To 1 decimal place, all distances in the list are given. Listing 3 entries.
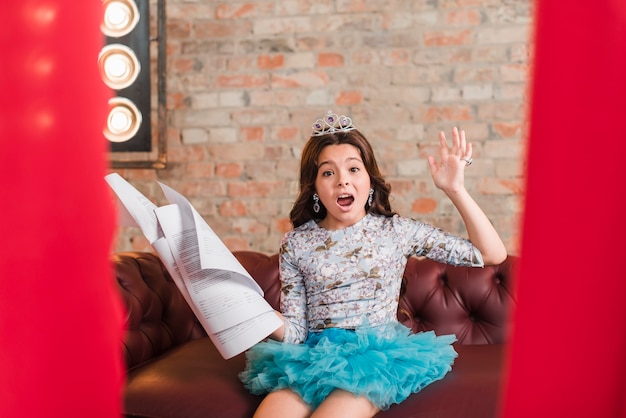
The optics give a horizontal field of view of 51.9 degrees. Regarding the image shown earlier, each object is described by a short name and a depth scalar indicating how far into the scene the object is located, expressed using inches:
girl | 58.2
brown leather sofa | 61.3
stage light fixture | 106.3
